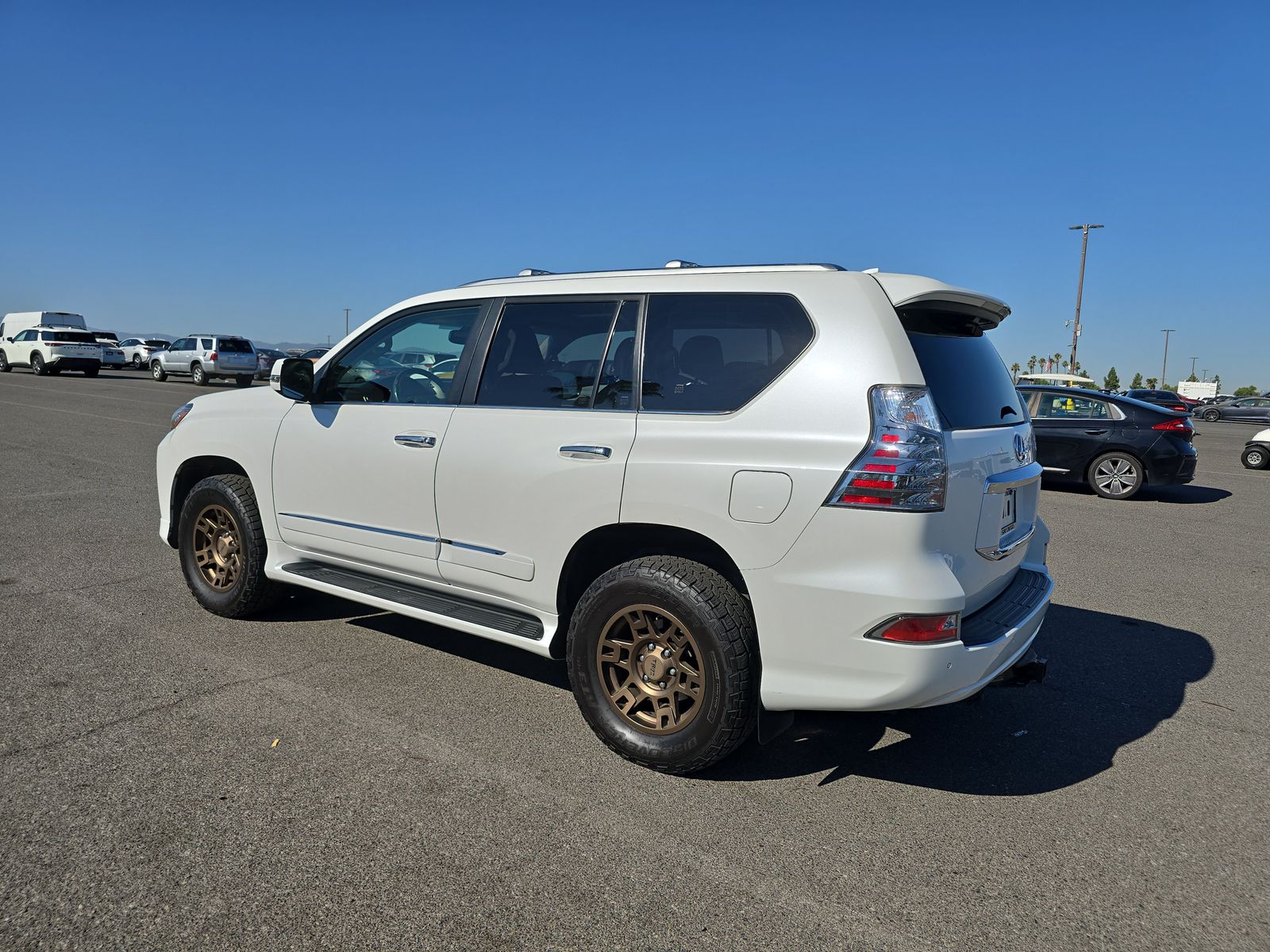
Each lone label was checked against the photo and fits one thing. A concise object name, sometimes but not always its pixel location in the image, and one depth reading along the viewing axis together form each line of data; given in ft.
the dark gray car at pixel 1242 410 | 139.95
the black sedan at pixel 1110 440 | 37.65
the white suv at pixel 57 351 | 107.34
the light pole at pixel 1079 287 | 165.99
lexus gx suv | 9.68
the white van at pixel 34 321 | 114.52
